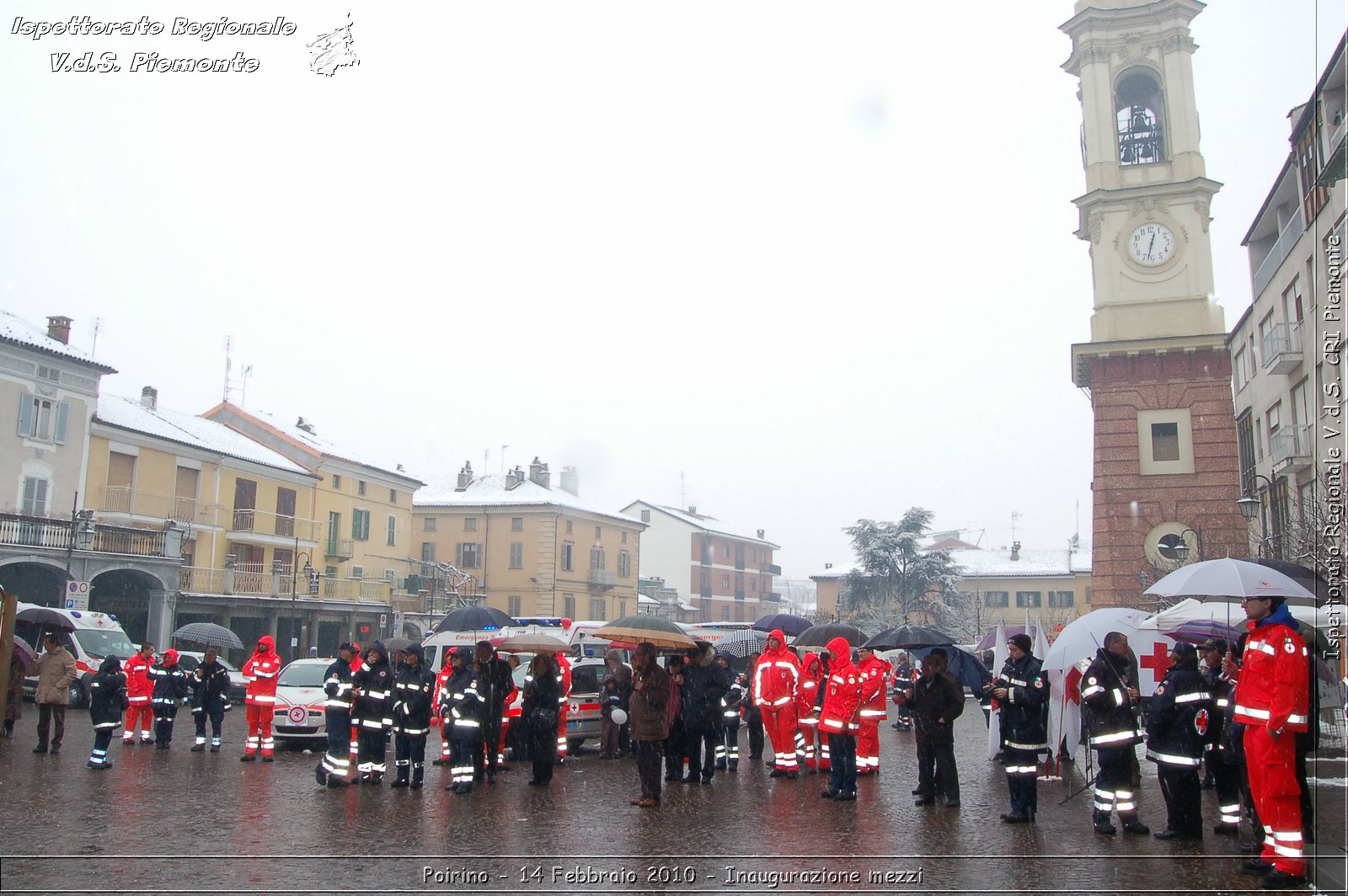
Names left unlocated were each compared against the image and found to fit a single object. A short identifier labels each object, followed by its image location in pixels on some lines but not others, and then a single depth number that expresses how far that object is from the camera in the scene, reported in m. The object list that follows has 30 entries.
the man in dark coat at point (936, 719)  10.90
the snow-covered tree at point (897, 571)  62.03
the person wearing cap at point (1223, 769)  9.49
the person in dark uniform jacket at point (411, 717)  12.41
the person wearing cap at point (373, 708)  12.23
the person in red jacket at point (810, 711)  14.41
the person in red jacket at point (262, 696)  15.76
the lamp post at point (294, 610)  41.03
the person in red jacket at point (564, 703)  16.47
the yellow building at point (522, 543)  60.03
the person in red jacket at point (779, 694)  14.09
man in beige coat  15.42
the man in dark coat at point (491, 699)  13.27
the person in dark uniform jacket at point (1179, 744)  9.30
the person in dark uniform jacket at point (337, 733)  12.27
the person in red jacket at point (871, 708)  13.33
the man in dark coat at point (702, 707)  13.33
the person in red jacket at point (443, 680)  13.35
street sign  31.30
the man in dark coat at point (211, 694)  16.98
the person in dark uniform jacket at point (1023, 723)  10.08
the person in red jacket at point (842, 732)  12.00
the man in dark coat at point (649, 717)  11.21
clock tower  38.28
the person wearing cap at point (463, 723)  12.23
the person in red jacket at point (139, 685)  17.34
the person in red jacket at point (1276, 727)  7.47
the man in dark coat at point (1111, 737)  9.57
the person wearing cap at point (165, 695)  17.06
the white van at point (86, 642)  25.44
